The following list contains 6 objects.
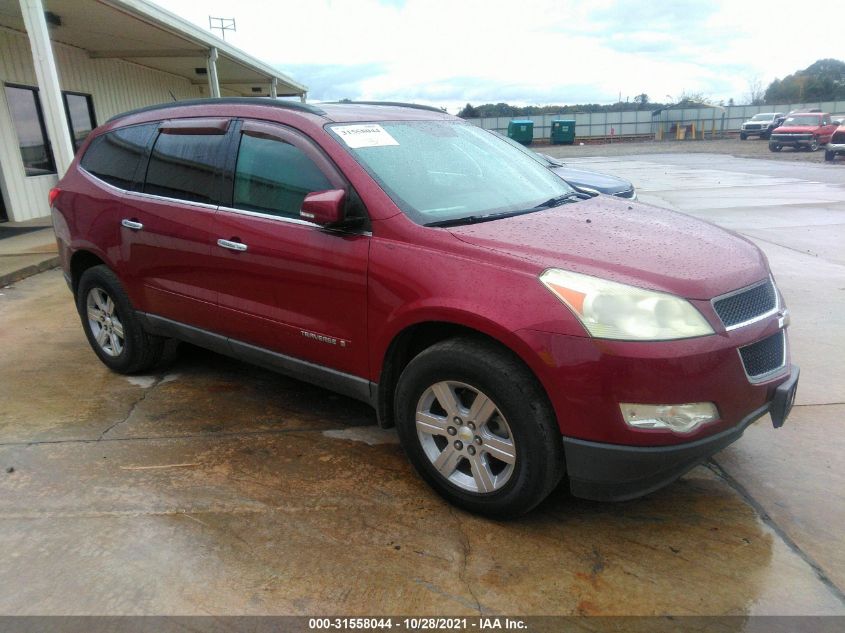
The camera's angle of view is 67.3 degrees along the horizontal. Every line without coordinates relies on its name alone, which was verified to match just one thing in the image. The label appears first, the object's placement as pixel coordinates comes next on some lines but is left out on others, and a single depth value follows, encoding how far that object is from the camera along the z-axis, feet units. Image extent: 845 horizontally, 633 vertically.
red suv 7.76
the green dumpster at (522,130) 161.07
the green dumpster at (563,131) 164.61
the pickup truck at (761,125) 140.97
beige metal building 27.02
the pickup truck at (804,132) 102.99
